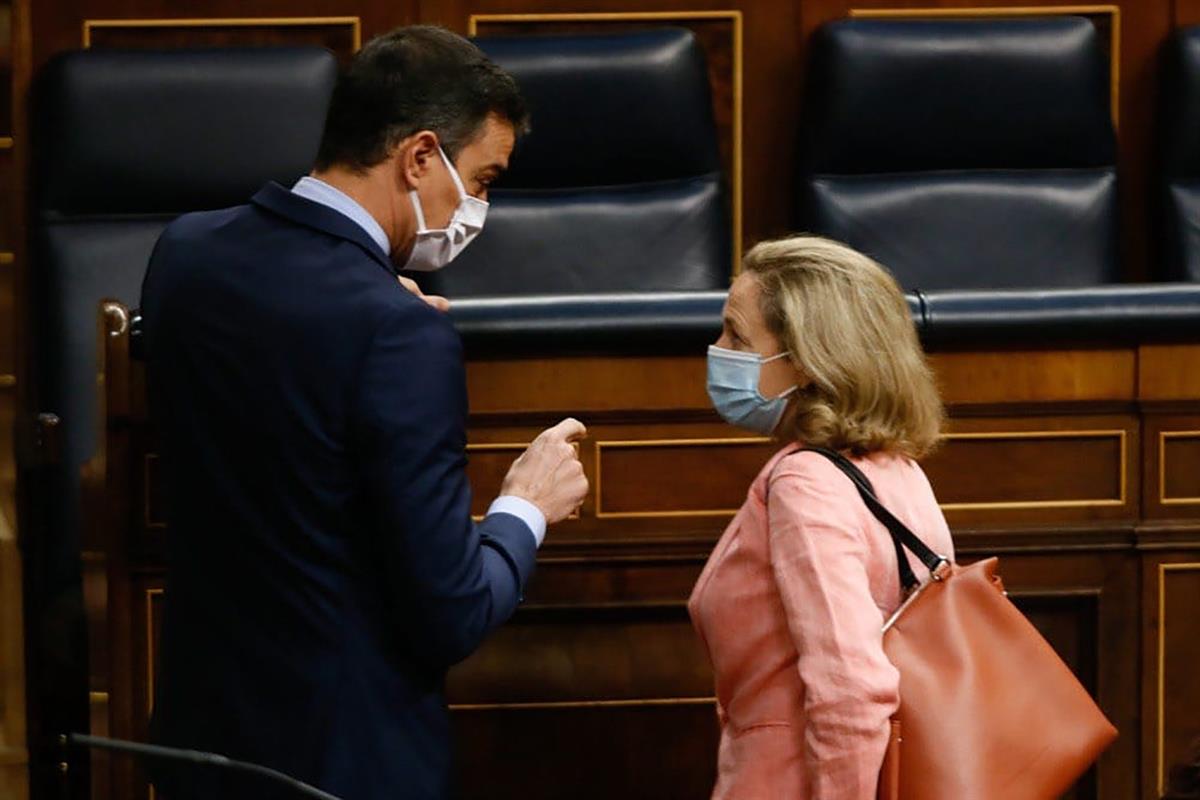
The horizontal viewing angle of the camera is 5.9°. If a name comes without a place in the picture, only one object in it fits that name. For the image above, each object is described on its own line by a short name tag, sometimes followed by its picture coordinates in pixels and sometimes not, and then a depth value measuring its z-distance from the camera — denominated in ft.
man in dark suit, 37.07
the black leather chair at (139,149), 42.84
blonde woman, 37.33
